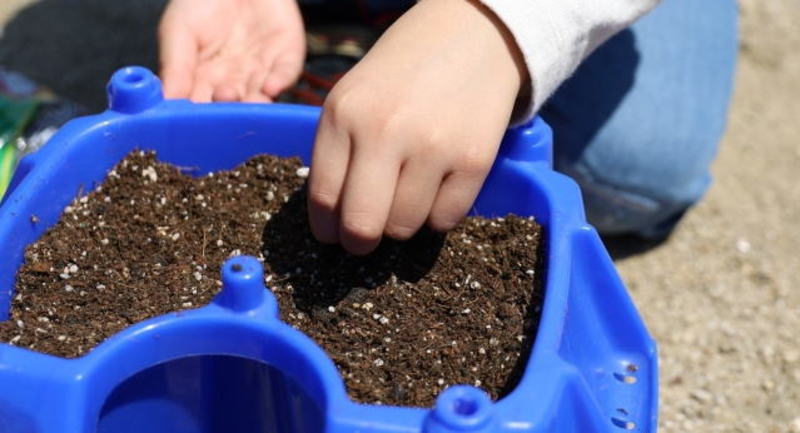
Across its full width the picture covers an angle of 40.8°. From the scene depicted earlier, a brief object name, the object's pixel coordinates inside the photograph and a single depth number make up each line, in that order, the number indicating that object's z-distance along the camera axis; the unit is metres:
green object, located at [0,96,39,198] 1.37
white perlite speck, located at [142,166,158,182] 0.96
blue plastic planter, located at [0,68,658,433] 0.72
